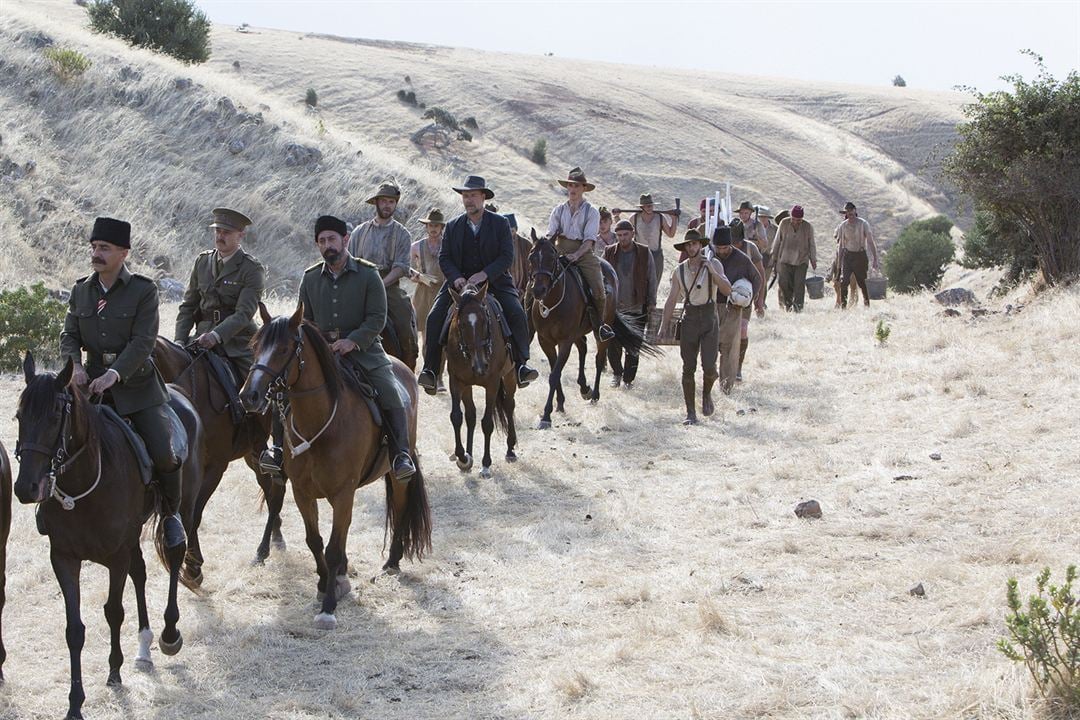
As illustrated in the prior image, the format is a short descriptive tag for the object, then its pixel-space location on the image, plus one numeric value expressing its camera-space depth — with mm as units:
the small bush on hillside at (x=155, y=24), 40500
